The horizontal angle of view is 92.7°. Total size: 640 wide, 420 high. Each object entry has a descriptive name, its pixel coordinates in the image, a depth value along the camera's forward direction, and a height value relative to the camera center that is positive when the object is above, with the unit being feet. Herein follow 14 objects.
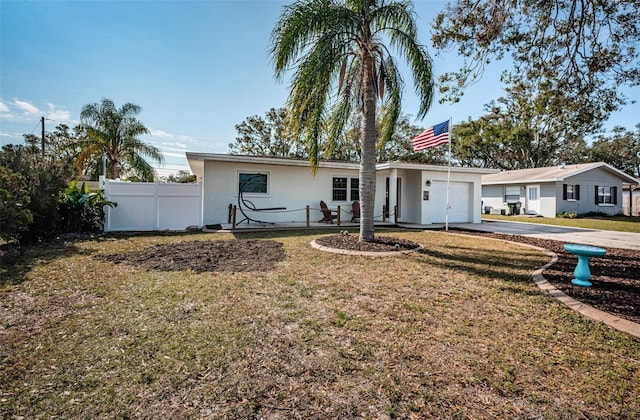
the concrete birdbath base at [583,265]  16.07 -2.91
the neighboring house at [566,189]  71.61 +5.51
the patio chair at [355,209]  46.99 -0.09
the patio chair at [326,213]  44.32 -0.73
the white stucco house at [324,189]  41.14 +3.00
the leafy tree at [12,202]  17.62 +0.09
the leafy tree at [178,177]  143.37 +14.19
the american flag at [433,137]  37.27 +9.18
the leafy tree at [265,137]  96.58 +22.76
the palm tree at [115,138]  63.16 +14.37
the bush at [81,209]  32.35 -0.48
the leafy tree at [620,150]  122.62 +25.39
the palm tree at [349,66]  23.04 +11.83
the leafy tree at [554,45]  21.56 +12.71
